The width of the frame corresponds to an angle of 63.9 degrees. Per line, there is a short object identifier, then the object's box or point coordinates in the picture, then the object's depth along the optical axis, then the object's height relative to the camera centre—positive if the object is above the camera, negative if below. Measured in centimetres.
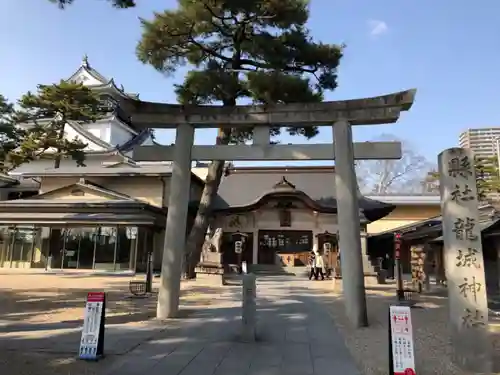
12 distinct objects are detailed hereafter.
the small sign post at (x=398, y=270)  1273 -13
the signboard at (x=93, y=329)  568 -97
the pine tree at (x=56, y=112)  2445 +929
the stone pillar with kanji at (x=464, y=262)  558 +8
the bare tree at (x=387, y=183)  4694 +967
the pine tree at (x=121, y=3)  851 +547
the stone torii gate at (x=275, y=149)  866 +261
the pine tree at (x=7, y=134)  2017 +626
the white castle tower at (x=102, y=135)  3497 +1218
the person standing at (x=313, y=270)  2216 -30
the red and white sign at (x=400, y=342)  470 -89
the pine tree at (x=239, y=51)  1641 +914
